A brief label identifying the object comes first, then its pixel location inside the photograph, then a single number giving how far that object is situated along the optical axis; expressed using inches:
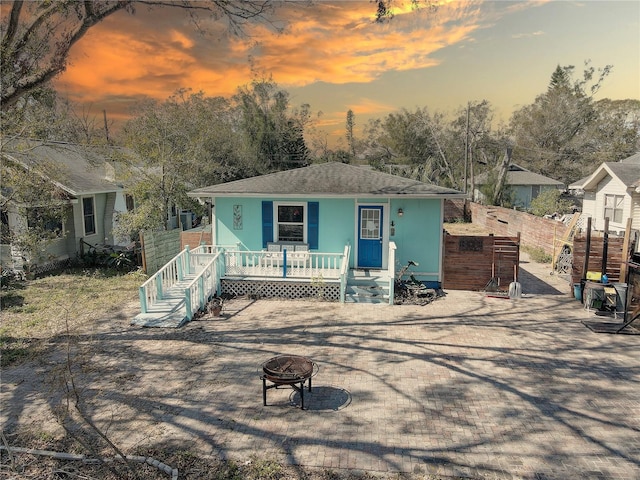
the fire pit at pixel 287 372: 228.8
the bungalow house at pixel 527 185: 1464.1
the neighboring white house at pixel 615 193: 753.1
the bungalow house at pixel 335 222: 477.4
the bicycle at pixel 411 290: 437.1
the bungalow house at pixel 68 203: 506.6
